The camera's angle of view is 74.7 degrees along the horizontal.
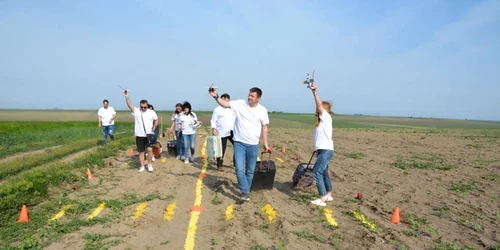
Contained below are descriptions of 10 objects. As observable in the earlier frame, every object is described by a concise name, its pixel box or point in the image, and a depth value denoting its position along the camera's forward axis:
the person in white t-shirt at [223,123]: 9.59
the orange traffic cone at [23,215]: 5.37
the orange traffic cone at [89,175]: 8.68
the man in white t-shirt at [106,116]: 14.70
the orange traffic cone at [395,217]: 5.66
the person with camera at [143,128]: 9.13
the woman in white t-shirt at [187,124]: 10.72
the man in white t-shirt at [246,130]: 6.49
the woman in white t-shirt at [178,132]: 11.59
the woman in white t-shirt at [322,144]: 6.33
